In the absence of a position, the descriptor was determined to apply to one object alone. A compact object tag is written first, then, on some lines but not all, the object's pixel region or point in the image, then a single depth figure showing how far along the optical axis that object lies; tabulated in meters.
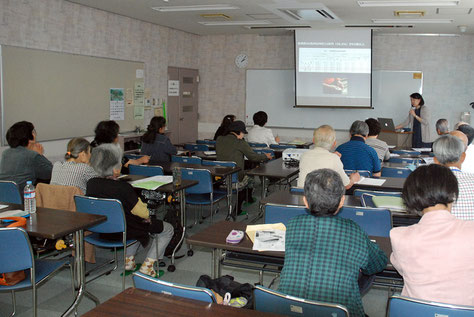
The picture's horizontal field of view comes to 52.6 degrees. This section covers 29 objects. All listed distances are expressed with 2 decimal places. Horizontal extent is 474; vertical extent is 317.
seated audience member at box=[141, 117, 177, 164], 6.19
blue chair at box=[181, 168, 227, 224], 5.26
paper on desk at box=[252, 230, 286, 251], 2.66
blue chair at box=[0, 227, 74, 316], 2.78
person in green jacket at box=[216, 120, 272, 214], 6.31
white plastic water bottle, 3.30
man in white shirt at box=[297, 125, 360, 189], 4.10
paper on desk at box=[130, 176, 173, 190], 4.40
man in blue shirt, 5.09
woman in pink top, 1.98
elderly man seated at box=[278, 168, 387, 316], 2.08
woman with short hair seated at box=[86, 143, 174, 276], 3.81
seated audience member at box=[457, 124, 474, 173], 5.01
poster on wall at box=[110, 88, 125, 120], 8.38
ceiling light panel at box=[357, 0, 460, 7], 6.79
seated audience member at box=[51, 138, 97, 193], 4.12
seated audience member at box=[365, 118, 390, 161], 5.83
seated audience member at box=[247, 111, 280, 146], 7.78
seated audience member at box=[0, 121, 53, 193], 4.62
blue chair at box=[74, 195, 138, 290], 3.64
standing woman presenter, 9.01
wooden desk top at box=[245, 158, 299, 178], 5.20
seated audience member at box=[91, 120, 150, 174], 5.27
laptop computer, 9.20
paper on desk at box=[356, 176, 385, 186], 4.44
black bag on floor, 2.37
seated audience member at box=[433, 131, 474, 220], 3.03
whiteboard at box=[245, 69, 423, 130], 10.30
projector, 5.82
